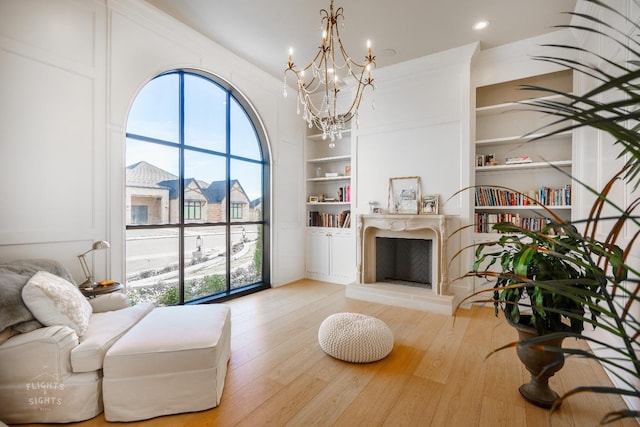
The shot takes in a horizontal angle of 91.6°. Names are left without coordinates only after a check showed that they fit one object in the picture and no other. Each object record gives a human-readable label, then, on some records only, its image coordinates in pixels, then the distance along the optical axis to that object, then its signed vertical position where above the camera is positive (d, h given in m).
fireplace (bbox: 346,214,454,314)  3.79 -0.70
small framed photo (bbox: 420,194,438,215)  4.02 +0.10
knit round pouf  2.47 -1.04
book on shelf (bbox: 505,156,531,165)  3.77 +0.63
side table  2.44 -0.63
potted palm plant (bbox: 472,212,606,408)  1.72 -0.58
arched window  3.32 +0.24
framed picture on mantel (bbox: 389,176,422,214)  4.18 +0.23
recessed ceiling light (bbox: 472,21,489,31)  3.30 +2.01
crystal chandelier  2.53 +1.97
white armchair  1.75 -0.94
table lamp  2.51 -0.49
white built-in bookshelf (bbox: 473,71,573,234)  3.75 +0.67
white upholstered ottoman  1.82 -0.97
